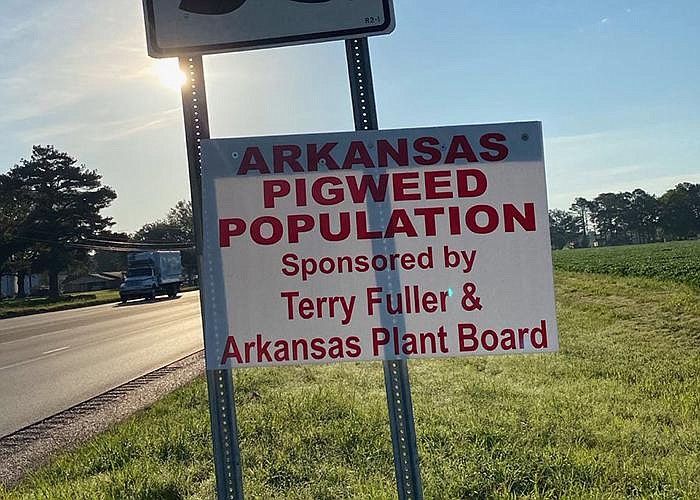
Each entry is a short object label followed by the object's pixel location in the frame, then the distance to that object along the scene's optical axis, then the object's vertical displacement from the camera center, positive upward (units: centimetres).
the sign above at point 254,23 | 208 +77
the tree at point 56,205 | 4966 +601
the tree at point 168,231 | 9650 +673
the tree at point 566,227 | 12244 +293
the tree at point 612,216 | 12262 +434
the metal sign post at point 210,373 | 204 -32
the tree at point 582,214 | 13050 +543
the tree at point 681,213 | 11562 +351
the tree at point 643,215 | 11931 +371
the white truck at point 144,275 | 3722 +10
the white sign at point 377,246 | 204 +4
